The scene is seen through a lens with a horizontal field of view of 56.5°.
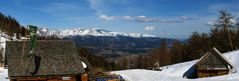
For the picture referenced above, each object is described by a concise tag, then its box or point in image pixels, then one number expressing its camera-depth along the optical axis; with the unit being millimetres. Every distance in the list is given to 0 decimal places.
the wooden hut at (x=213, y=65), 33602
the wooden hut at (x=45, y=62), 23598
